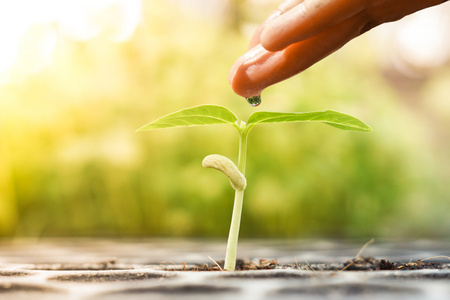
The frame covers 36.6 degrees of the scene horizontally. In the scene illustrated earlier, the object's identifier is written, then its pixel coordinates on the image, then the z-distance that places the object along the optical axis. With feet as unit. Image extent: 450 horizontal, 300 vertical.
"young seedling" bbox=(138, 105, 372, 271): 0.71
